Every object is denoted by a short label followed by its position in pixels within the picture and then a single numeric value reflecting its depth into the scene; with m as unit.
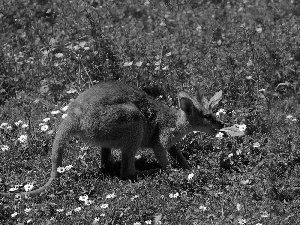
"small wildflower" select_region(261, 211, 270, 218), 9.95
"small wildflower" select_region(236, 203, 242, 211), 10.37
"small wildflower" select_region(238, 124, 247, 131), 12.57
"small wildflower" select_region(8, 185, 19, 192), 11.28
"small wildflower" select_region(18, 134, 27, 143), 12.72
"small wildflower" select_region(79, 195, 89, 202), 10.93
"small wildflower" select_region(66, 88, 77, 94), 14.70
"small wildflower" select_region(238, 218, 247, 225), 9.81
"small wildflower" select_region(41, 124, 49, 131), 13.21
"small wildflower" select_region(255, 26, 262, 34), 16.42
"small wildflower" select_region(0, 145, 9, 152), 12.52
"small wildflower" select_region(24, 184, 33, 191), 11.29
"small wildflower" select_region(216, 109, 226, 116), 13.52
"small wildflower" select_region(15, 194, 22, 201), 11.01
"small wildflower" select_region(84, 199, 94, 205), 10.71
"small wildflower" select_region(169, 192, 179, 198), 10.89
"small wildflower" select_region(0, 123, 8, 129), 13.51
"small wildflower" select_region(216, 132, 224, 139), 12.38
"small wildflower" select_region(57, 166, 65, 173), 11.43
